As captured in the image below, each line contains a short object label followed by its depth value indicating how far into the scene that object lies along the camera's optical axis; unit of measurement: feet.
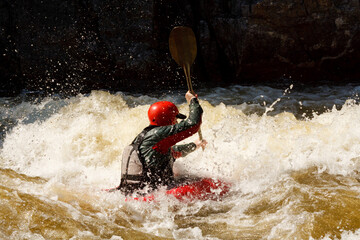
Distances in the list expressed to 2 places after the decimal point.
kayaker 20.67
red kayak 20.90
